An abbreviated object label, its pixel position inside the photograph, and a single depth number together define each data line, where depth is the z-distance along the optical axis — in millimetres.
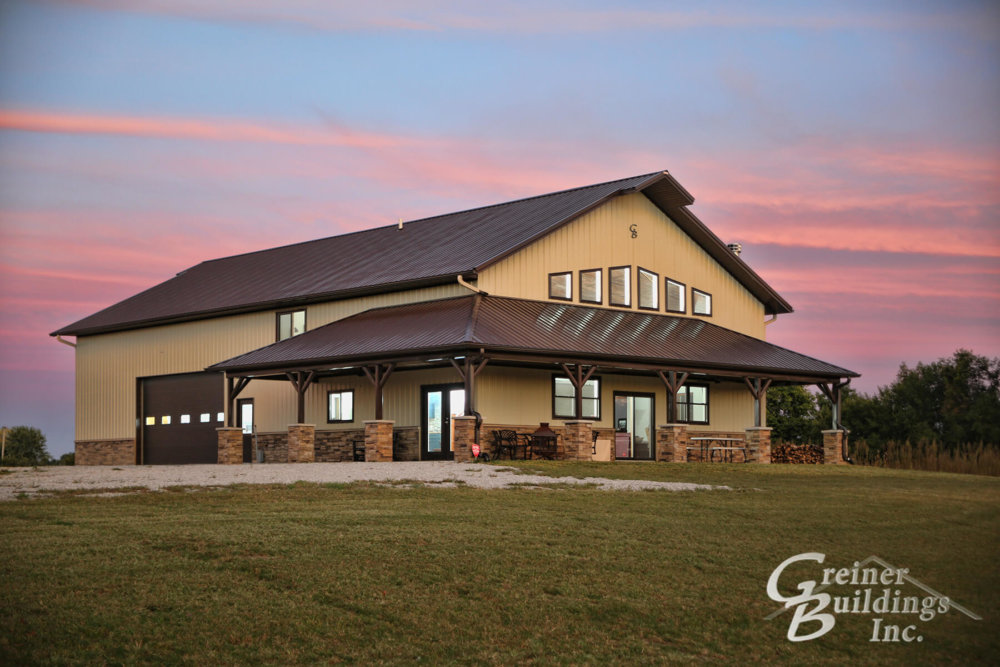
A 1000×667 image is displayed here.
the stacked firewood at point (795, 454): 36656
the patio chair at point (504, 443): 29812
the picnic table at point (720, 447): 33625
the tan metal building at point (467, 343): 30797
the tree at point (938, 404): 45562
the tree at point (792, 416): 53928
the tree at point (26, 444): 75812
